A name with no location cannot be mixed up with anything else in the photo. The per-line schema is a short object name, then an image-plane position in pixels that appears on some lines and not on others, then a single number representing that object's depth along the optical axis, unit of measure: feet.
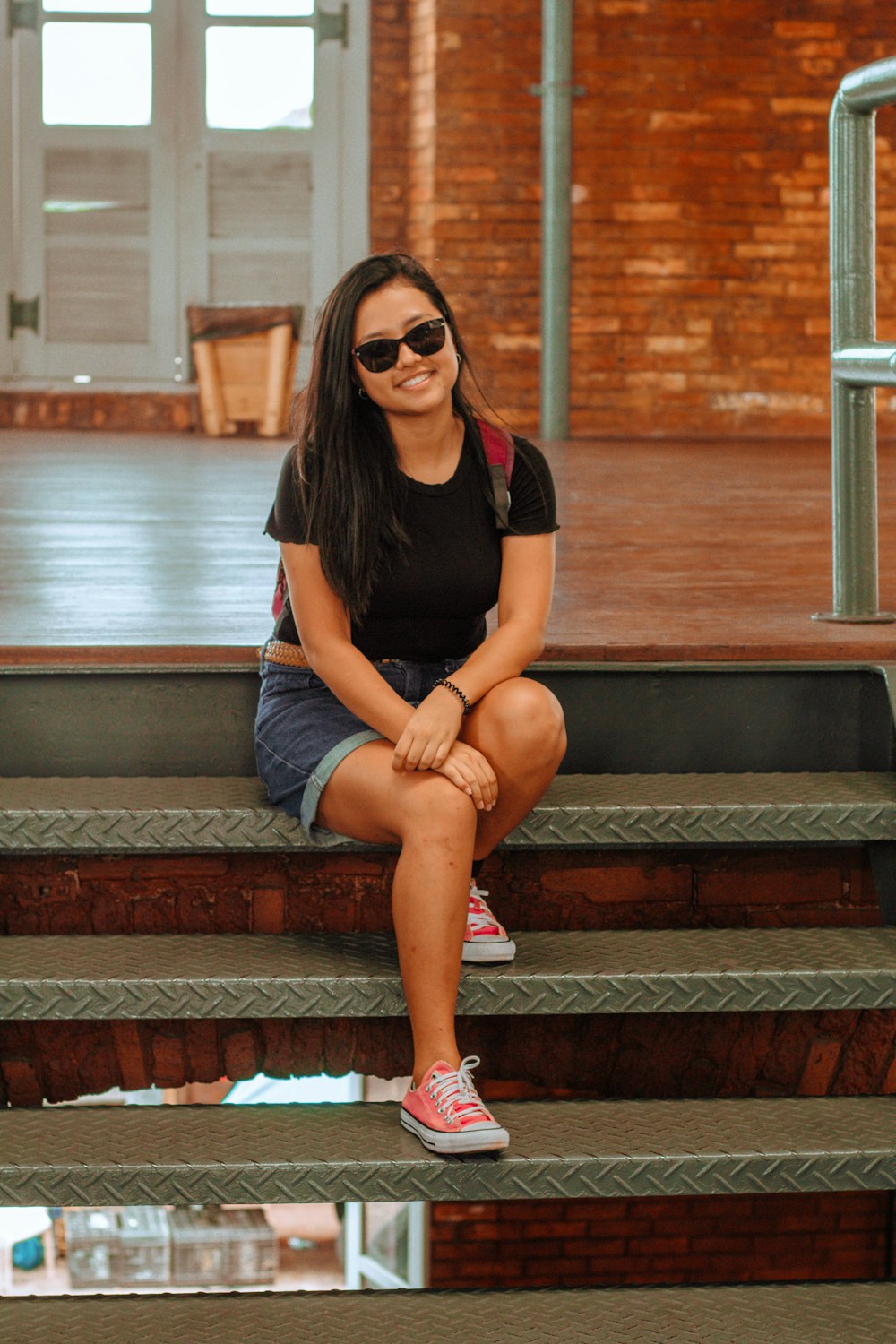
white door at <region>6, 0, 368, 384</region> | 55.83
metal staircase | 11.57
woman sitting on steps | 12.01
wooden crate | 55.52
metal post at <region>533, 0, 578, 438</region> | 52.16
